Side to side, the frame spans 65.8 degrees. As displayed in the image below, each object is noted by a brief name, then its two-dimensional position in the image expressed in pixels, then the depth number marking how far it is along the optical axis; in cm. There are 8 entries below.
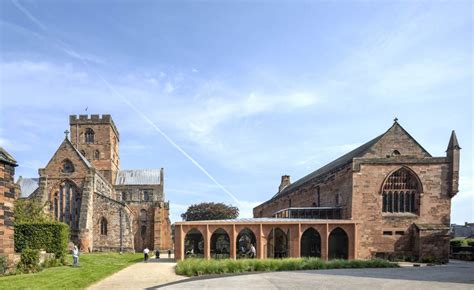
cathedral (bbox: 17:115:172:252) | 4556
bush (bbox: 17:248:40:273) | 1842
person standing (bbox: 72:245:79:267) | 2377
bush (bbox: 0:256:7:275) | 1695
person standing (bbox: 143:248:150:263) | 3027
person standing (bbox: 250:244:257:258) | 2943
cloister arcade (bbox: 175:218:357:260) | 2897
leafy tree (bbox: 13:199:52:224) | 3198
